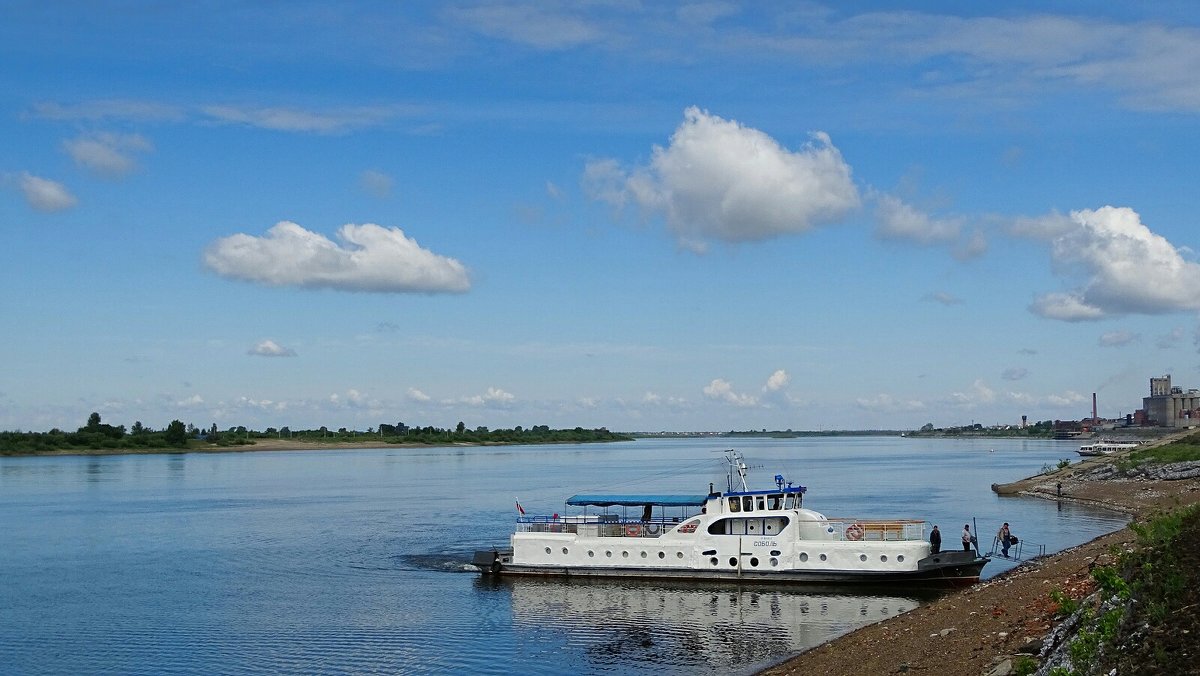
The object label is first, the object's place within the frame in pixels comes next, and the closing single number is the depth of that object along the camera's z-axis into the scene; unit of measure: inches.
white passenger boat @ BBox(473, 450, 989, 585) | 1760.6
